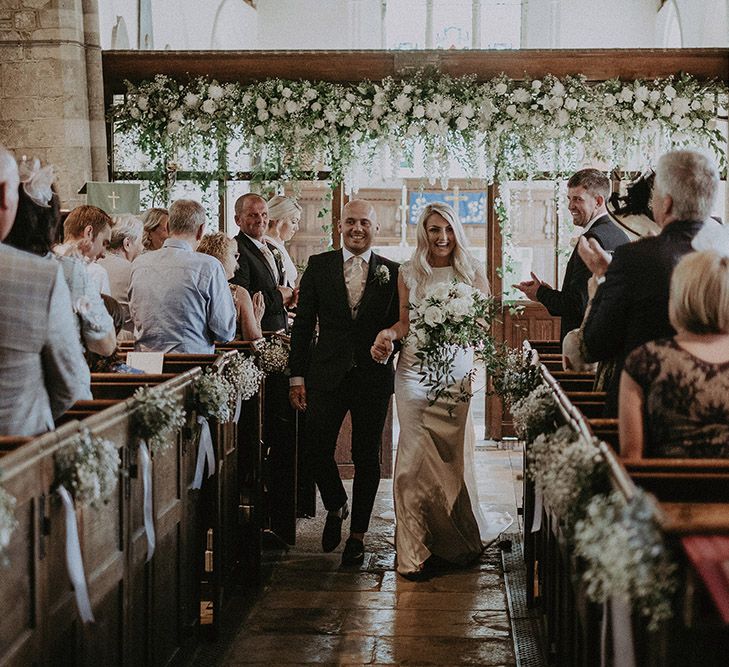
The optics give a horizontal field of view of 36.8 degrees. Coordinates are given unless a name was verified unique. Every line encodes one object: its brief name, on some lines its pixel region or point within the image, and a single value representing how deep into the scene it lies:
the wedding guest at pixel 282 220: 7.41
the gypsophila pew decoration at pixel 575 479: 2.47
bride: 5.41
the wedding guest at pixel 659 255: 3.42
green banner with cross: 7.95
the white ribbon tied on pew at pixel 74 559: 2.62
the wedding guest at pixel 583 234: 5.33
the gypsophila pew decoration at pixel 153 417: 3.35
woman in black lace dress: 2.76
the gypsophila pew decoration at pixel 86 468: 2.62
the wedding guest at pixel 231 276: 5.70
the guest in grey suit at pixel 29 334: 2.76
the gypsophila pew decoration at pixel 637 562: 1.91
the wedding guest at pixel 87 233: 4.73
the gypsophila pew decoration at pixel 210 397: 4.22
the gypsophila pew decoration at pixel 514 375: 4.72
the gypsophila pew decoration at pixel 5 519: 1.99
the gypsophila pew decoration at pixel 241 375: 4.74
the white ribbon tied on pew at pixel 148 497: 3.38
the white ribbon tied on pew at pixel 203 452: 4.32
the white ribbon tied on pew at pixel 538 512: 3.94
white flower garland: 8.30
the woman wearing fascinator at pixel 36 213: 3.08
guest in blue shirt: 4.98
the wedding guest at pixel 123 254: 5.77
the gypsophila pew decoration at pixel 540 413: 3.68
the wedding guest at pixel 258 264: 6.52
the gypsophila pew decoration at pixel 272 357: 5.72
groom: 5.51
